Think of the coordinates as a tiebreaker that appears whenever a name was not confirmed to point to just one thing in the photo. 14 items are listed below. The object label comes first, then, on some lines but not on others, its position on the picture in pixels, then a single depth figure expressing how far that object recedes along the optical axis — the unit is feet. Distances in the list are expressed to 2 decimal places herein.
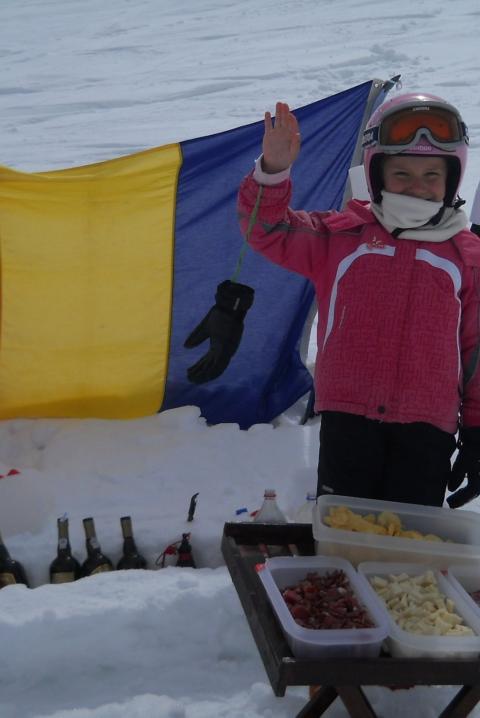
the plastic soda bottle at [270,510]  11.45
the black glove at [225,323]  8.80
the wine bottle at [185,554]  12.55
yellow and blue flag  14.79
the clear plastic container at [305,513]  10.66
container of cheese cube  6.02
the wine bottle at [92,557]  12.26
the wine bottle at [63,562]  12.09
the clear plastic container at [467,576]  7.03
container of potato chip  7.13
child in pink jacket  8.30
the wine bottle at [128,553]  12.48
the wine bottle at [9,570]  11.99
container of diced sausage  5.91
